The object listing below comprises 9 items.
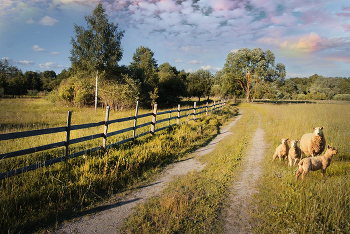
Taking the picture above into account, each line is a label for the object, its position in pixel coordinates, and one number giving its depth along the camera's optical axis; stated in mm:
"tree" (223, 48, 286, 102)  42969
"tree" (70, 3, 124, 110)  22438
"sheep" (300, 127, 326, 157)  5609
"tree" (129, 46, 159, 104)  27594
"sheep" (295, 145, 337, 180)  4414
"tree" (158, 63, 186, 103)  36053
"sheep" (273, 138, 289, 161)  6242
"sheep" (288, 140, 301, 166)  5582
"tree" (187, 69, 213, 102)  45312
